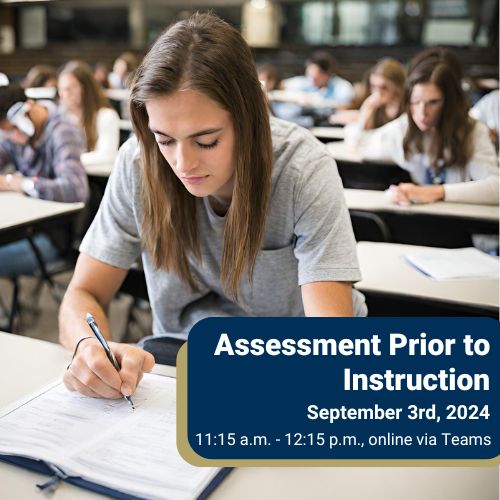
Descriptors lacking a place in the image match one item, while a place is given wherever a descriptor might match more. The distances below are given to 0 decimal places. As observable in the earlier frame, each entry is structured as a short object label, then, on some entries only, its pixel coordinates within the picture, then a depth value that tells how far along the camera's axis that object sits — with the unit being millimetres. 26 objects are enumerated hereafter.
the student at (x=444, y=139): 2541
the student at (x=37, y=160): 2645
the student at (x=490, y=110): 4332
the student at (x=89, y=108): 3750
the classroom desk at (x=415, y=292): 1647
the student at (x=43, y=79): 5879
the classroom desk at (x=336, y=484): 826
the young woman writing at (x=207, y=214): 1078
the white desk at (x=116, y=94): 6896
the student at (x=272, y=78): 7164
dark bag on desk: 1321
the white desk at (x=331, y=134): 4867
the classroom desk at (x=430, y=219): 2418
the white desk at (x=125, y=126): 5062
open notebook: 819
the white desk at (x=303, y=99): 6871
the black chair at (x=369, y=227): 2340
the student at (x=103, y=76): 8398
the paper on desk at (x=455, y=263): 1798
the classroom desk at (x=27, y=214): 2297
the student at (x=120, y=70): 8570
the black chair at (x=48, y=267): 2580
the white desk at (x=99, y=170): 3186
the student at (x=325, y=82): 7652
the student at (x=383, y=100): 4230
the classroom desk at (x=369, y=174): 2916
